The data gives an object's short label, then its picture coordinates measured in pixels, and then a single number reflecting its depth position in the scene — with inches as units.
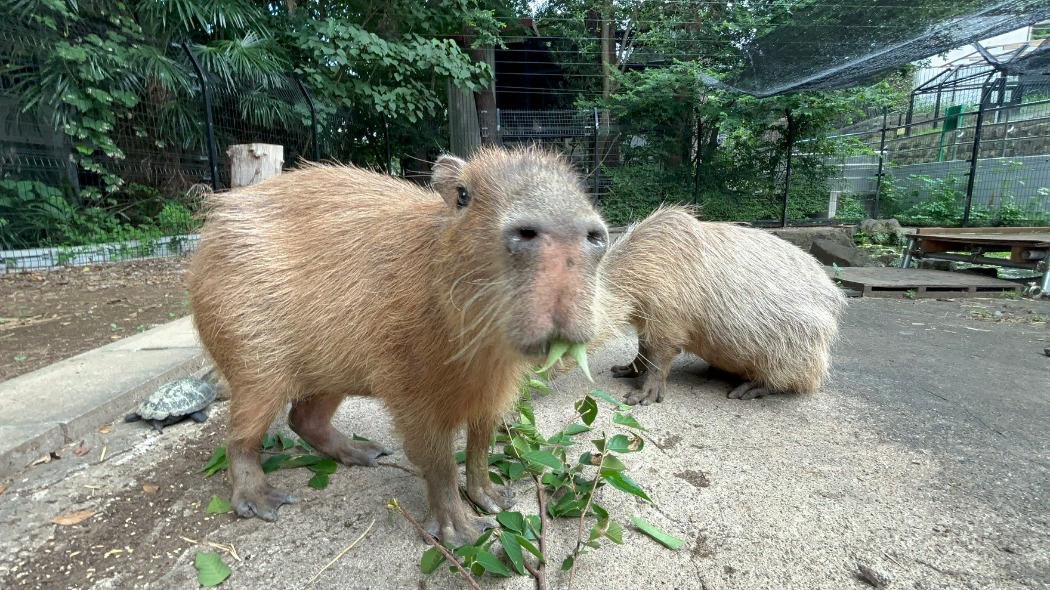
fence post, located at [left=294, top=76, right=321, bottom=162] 261.1
